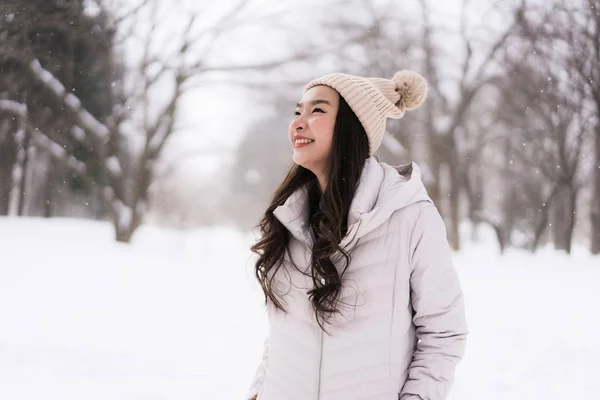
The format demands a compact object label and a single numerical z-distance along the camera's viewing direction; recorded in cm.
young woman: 116
